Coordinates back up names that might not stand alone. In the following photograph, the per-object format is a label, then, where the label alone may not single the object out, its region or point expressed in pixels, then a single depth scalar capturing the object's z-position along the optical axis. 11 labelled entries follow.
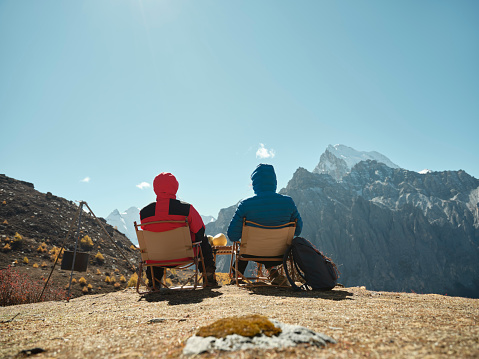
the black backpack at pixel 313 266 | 5.16
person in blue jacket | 5.84
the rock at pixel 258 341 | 1.53
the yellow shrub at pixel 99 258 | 14.64
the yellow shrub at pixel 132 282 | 11.13
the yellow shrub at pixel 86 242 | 16.00
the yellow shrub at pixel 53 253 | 13.79
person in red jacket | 5.64
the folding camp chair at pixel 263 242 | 5.69
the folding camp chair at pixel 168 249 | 5.49
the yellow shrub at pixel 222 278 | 10.48
